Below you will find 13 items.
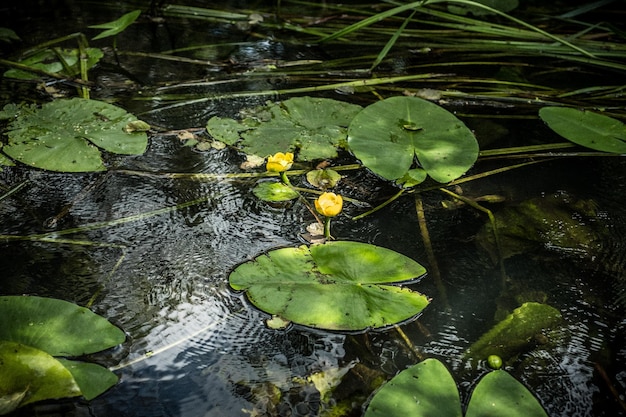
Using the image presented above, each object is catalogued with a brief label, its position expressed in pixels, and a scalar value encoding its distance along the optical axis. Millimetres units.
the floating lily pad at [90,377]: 875
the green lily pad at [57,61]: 2012
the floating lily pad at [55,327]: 925
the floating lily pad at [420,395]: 837
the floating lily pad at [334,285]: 1012
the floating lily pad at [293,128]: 1597
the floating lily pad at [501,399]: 839
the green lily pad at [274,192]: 1416
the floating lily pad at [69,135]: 1468
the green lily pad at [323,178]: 1478
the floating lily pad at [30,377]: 836
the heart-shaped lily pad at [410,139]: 1473
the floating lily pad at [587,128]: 1643
